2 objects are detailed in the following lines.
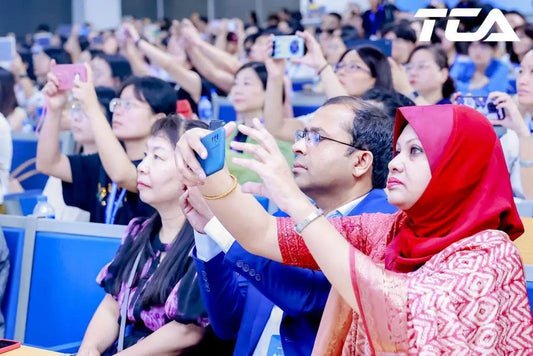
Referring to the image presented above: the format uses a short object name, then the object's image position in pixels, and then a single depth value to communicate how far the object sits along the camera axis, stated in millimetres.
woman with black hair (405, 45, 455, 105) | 5113
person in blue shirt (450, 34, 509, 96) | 6035
